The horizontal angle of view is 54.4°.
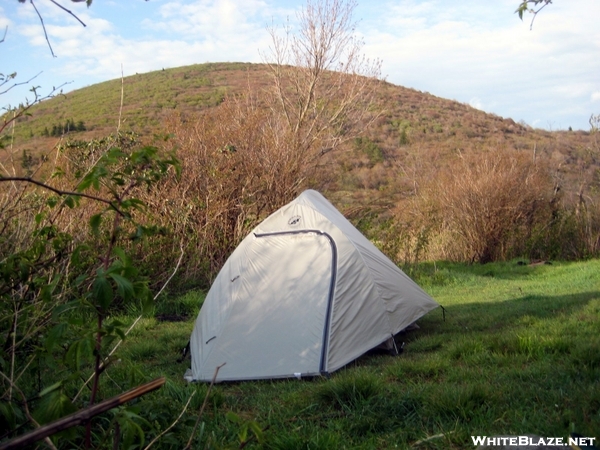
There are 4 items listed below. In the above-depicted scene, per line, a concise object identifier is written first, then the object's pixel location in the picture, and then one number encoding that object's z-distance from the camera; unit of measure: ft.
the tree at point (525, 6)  14.07
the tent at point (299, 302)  18.69
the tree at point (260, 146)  35.50
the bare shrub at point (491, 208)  45.73
